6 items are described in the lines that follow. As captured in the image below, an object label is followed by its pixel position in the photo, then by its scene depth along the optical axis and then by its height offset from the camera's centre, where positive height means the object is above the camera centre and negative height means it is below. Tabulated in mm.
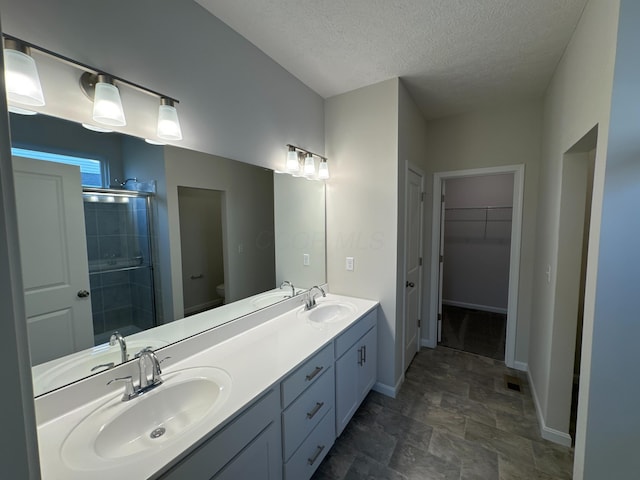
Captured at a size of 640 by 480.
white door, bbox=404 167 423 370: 2471 -417
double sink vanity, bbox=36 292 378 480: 833 -719
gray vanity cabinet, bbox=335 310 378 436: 1744 -1071
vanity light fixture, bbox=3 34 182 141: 829 +496
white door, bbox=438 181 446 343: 2988 -457
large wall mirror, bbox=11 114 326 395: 954 -92
